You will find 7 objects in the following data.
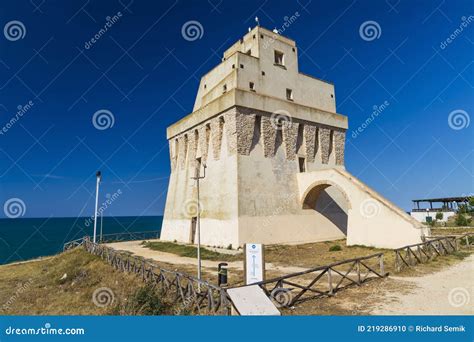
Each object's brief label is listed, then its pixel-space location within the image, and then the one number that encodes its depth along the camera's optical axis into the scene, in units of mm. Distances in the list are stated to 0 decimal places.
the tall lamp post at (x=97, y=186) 26630
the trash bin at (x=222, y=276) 10148
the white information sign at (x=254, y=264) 9359
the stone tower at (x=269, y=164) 21422
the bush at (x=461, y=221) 35562
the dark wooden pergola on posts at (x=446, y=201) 53750
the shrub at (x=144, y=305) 9461
